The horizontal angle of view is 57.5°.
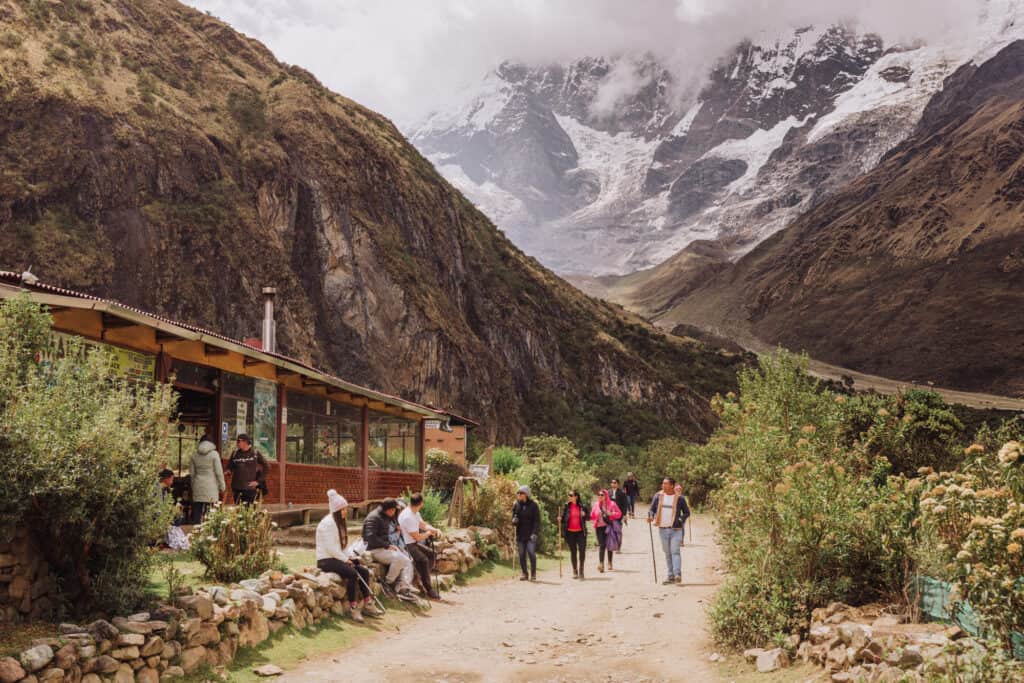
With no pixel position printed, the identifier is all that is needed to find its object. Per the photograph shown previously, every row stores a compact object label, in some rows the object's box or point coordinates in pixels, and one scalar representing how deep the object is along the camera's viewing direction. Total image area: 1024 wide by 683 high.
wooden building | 12.91
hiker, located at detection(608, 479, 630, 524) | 22.50
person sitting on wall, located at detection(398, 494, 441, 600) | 13.24
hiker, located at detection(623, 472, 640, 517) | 27.97
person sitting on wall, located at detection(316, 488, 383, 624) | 11.22
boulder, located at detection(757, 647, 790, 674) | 8.43
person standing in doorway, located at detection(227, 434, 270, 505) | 13.59
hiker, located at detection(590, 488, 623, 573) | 17.86
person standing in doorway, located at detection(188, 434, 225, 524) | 12.91
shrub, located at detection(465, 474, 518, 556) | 18.69
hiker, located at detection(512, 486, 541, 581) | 16.02
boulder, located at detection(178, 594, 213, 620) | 8.52
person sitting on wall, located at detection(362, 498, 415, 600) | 12.52
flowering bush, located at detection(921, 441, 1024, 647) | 6.57
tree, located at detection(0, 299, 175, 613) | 7.47
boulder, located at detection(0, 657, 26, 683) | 6.66
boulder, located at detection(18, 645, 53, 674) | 6.83
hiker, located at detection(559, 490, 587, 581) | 16.81
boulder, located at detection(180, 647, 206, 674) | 8.14
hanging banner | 12.54
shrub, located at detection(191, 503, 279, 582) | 10.30
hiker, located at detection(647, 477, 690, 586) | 14.80
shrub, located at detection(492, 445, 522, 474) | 30.89
